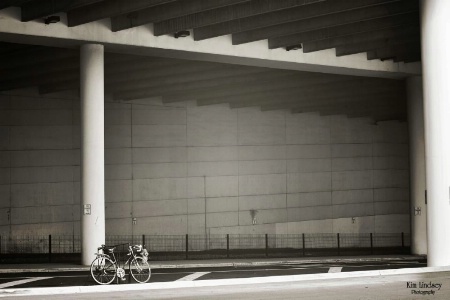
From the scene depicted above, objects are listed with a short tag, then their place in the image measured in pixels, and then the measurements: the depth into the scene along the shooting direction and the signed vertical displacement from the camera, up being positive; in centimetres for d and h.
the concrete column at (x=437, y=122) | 1786 +171
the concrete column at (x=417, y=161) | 3147 +127
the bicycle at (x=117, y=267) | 1988 -202
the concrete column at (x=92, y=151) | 2436 +147
